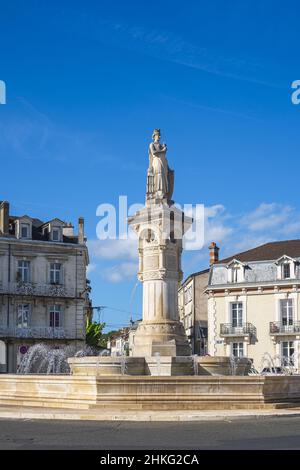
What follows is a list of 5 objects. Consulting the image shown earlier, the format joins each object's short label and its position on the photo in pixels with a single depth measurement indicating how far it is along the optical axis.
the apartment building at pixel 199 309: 70.38
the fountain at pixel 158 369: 20.77
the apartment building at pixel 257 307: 57.69
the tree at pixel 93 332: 78.20
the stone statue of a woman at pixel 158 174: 26.08
